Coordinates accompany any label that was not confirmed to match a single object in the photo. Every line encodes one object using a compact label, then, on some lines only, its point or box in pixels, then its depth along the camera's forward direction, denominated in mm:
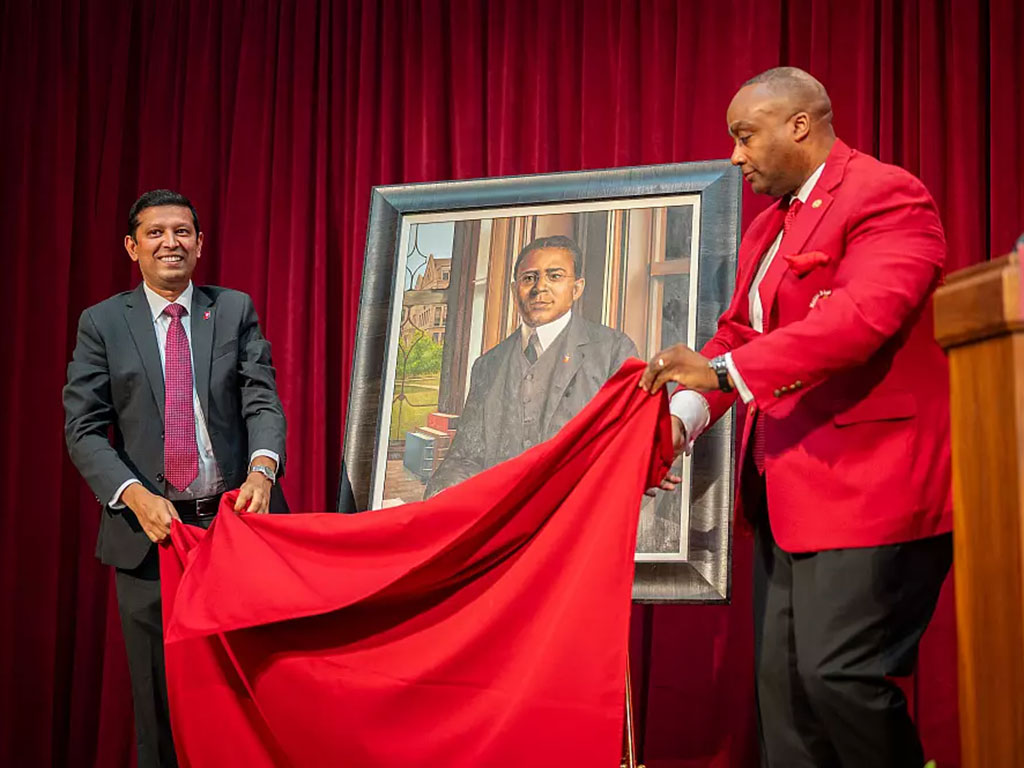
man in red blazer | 2143
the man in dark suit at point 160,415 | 2908
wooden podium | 1359
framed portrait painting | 2916
